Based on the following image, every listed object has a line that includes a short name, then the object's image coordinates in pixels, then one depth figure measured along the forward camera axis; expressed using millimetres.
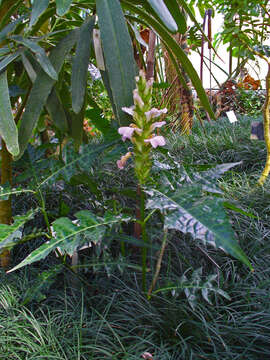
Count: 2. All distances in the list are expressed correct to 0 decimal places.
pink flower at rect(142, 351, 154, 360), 771
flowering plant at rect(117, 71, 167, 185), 713
